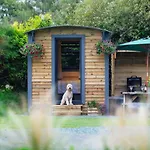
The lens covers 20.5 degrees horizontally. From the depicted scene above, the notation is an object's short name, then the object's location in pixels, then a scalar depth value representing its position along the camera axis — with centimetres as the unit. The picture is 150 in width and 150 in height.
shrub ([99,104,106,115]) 1151
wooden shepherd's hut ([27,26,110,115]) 1179
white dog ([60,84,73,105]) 1153
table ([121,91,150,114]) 1037
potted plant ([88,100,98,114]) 1130
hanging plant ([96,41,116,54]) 1144
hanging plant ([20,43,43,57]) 1162
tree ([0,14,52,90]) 1275
